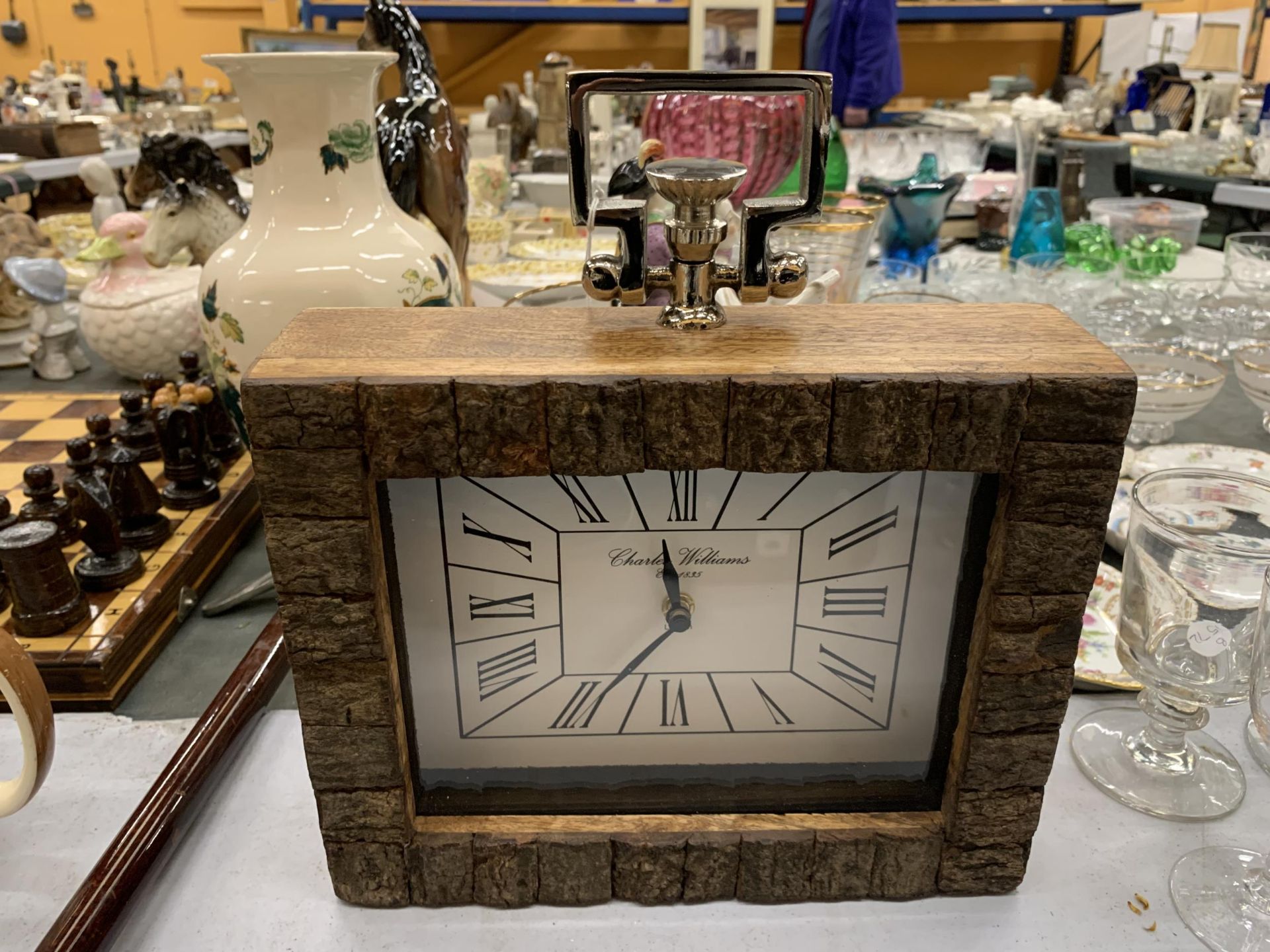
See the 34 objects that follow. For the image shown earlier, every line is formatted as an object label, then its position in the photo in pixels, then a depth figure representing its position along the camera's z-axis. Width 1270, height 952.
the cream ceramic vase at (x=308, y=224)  0.77
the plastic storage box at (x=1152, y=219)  1.86
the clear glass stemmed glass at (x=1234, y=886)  0.53
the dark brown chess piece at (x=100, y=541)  0.80
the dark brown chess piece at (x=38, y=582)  0.71
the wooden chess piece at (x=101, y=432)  0.91
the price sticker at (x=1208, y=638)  0.61
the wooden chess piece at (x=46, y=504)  0.82
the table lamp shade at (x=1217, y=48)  4.82
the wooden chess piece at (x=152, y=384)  1.08
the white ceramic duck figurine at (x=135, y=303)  1.18
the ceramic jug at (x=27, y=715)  0.50
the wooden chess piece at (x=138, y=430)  1.02
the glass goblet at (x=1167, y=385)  1.05
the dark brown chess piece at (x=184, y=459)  0.94
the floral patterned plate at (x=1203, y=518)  0.68
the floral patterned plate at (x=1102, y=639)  0.74
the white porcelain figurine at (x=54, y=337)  1.24
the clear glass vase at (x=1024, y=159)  1.83
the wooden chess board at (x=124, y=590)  0.71
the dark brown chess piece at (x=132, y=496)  0.85
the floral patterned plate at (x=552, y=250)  1.48
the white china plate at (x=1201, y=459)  1.00
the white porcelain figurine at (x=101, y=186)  1.64
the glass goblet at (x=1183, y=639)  0.60
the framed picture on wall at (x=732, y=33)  3.42
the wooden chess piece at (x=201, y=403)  0.99
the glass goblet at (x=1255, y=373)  1.11
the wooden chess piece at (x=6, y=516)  0.83
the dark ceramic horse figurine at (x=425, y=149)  1.04
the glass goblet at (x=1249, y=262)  1.46
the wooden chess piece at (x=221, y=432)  1.05
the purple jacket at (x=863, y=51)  2.98
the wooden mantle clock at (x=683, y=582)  0.45
